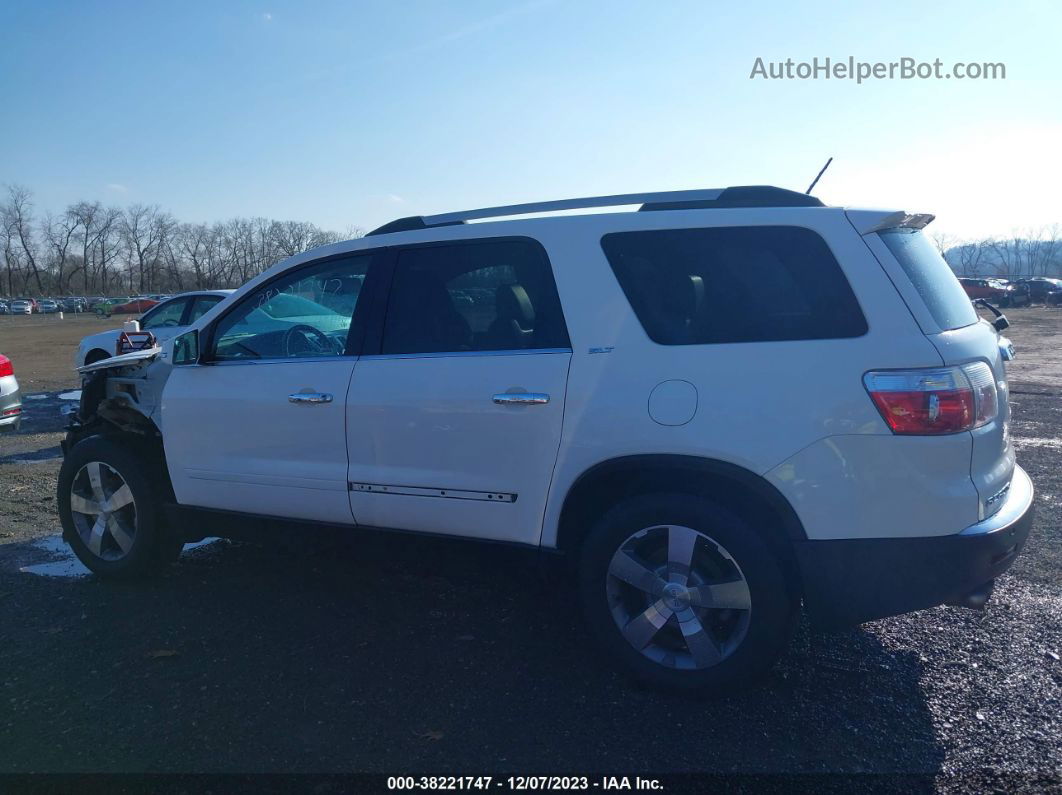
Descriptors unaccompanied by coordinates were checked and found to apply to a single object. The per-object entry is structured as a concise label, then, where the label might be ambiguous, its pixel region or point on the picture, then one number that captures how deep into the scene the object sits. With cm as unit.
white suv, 299
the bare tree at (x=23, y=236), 10856
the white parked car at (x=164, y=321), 1255
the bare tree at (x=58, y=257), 11262
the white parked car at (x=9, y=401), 745
